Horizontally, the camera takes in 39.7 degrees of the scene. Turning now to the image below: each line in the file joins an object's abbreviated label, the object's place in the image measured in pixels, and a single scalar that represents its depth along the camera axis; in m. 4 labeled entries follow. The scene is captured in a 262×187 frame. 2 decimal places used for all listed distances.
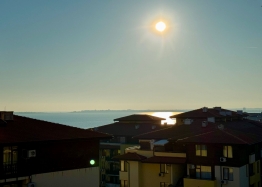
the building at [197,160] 39.34
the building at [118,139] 64.88
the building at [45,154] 26.67
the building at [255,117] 139.45
